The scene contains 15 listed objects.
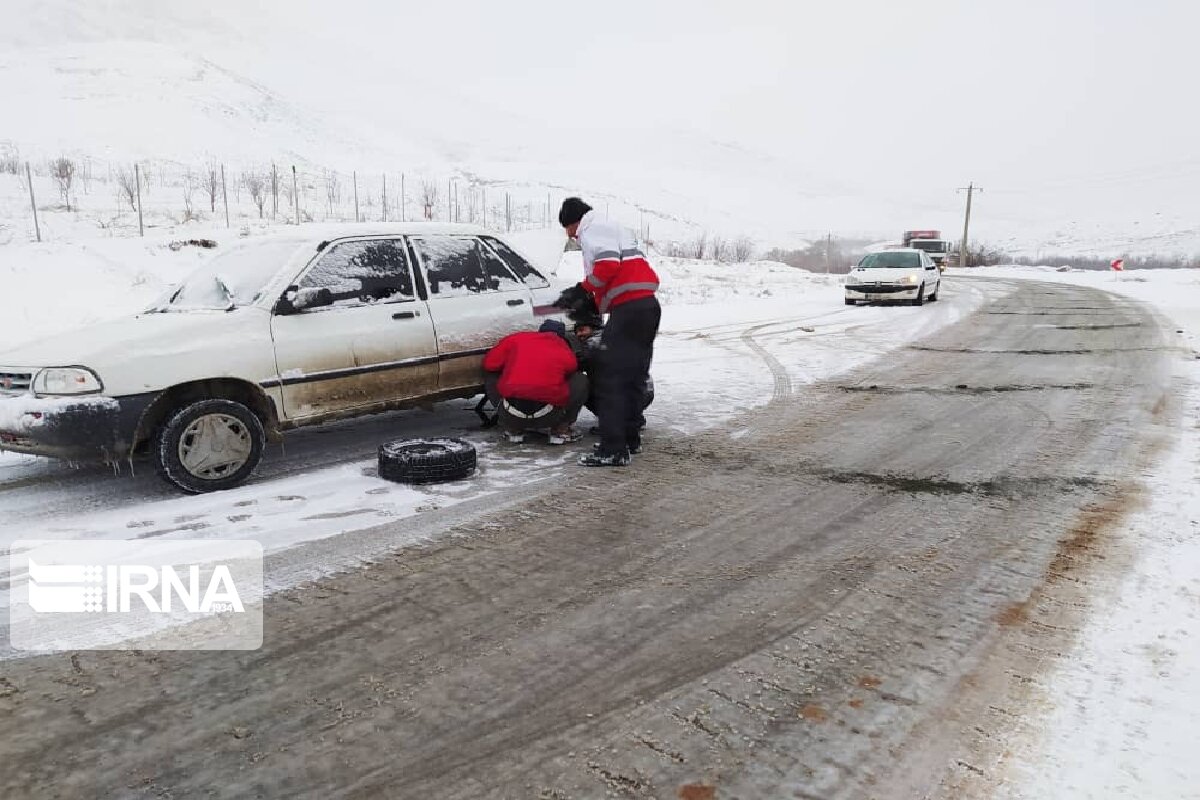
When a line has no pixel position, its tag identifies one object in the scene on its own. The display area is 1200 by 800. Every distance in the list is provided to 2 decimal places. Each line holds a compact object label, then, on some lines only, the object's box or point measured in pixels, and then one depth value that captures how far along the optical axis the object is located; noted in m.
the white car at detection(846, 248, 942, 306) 18.80
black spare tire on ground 4.91
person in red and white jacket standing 5.38
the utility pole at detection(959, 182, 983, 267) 56.97
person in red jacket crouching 5.73
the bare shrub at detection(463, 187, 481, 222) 51.44
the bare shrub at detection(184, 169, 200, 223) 27.24
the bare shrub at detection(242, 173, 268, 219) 35.13
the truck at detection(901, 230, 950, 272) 42.84
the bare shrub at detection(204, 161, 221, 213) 32.10
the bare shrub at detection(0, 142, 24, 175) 36.84
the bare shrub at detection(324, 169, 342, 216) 46.97
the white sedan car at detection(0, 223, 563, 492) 4.41
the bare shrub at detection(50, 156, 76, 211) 31.12
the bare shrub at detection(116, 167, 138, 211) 31.27
